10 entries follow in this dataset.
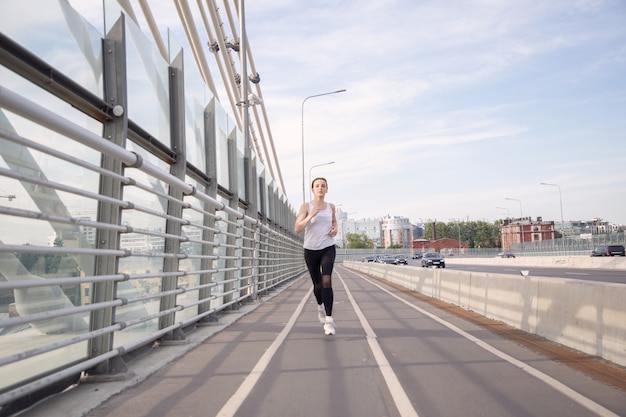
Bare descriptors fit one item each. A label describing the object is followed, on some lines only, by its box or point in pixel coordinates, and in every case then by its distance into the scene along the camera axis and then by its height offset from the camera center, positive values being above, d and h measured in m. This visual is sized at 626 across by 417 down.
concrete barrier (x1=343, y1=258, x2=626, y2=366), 5.27 -0.58
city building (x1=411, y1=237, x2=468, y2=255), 190.12 +5.72
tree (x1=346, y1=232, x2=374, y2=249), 186.00 +6.60
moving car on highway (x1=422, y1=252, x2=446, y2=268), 42.84 +0.04
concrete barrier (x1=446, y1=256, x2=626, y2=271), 29.84 -0.12
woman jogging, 7.31 +0.25
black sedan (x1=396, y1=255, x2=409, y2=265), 65.04 +0.07
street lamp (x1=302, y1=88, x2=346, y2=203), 33.16 +10.71
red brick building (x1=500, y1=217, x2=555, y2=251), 157.20 +8.78
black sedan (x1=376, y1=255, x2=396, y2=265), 66.62 +0.20
